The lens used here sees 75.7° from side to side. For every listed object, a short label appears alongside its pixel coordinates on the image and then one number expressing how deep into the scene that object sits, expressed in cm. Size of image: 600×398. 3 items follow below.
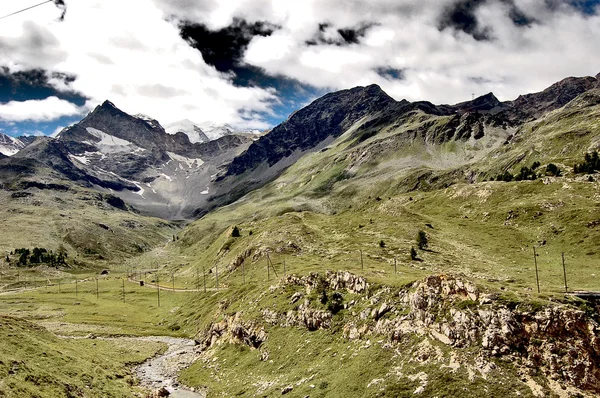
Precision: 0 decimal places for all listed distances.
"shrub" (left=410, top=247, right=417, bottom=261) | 13025
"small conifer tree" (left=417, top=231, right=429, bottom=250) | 14462
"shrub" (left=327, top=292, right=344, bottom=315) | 6819
